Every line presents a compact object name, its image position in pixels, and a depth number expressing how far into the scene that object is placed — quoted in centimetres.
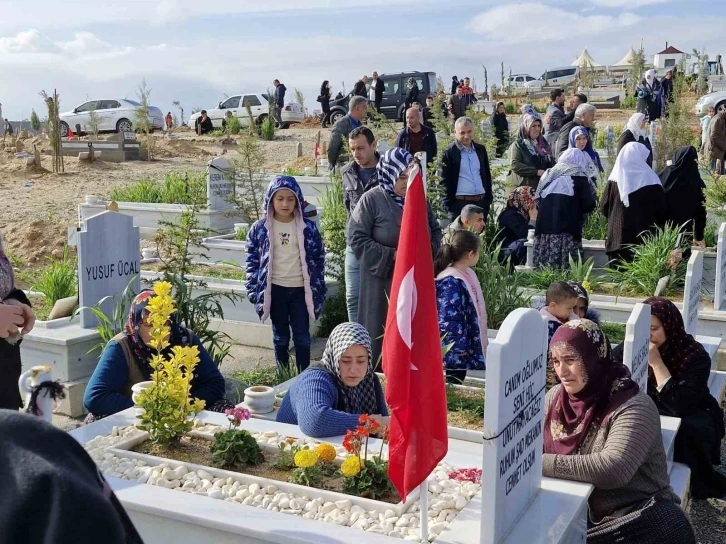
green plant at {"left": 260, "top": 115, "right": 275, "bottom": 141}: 2630
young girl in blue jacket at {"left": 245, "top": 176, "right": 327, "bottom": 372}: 654
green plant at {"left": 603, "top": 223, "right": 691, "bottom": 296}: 825
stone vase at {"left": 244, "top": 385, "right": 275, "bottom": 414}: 484
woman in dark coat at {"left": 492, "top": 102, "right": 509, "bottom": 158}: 1600
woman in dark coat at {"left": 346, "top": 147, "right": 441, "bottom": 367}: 612
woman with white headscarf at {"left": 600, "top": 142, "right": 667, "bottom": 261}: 884
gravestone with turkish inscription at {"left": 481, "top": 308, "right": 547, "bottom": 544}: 307
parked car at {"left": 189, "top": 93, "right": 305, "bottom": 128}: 3259
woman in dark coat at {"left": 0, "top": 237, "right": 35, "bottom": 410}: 409
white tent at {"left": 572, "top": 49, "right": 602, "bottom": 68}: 4002
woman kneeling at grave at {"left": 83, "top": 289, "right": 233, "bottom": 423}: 497
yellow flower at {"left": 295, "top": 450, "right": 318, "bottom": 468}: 370
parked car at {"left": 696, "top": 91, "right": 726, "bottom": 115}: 2275
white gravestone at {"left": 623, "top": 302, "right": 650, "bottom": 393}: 460
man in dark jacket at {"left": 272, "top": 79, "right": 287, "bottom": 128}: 3119
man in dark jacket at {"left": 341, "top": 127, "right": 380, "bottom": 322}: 719
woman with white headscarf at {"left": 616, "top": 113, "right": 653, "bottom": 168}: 985
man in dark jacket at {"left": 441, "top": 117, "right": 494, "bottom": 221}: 908
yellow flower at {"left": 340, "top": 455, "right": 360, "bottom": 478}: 363
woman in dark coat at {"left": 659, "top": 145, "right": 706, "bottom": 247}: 897
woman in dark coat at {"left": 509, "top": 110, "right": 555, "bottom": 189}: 1072
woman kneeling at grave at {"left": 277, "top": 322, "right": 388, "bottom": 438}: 426
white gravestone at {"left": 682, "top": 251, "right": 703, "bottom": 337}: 628
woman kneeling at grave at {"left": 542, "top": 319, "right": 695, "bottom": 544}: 376
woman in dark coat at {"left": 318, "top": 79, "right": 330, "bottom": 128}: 2772
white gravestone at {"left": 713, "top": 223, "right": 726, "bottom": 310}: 730
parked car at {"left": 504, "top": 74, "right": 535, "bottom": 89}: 4575
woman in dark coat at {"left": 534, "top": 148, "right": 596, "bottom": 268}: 854
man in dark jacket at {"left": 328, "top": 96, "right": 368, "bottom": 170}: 977
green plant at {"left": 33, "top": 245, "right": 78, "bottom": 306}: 789
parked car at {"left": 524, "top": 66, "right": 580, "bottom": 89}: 4541
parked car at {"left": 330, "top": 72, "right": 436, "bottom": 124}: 2698
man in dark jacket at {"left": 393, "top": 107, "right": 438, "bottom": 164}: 1100
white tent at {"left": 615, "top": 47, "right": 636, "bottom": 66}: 4822
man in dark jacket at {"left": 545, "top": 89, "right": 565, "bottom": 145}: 1413
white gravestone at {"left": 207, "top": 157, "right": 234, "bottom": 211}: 1196
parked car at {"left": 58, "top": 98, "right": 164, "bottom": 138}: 3070
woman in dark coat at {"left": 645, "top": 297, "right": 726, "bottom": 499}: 502
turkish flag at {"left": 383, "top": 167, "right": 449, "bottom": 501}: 328
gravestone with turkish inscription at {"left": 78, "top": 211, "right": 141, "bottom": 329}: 669
